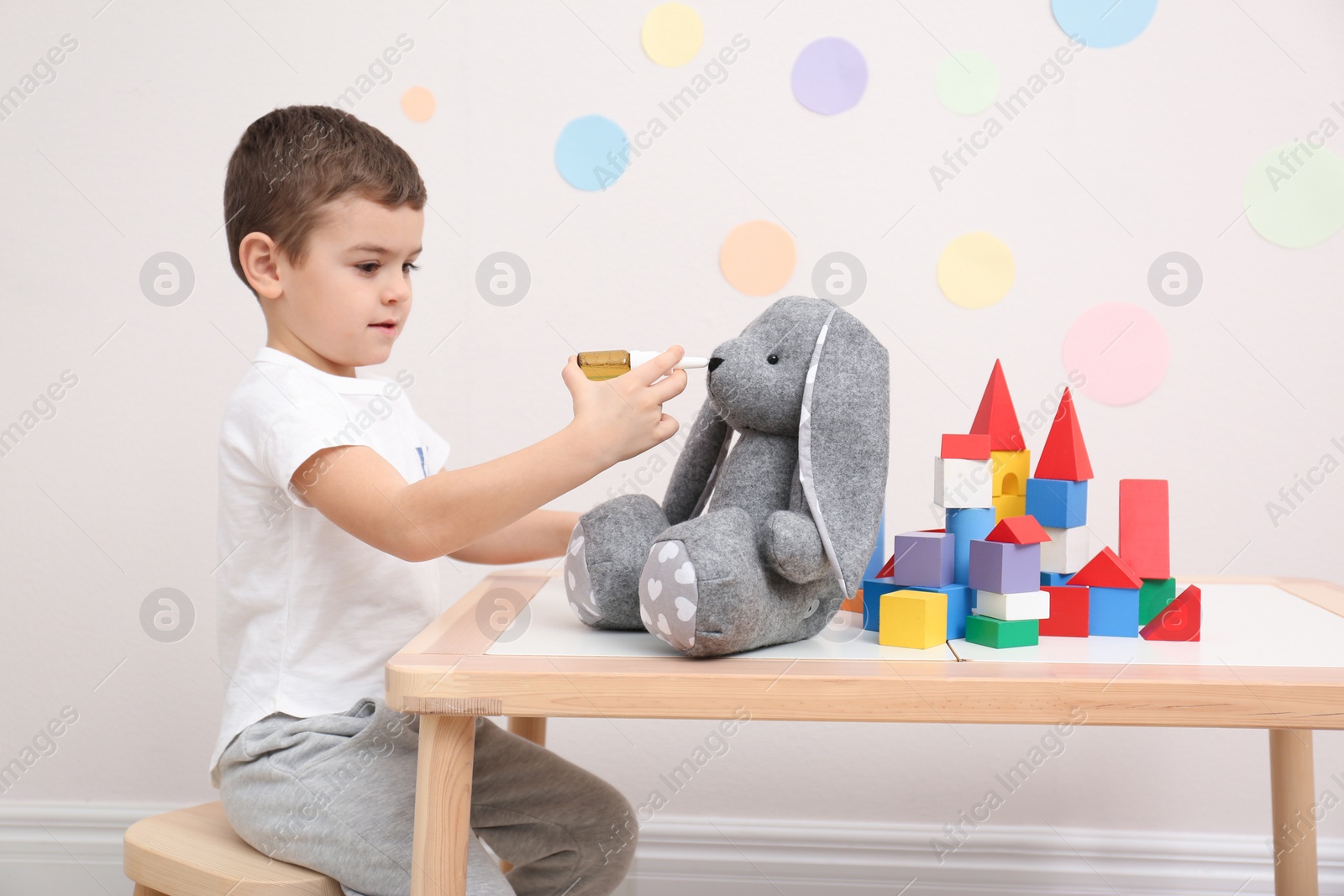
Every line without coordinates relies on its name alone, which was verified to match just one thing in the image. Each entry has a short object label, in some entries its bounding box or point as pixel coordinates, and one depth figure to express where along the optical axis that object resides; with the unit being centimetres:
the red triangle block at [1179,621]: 75
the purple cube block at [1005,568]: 72
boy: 74
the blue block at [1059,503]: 79
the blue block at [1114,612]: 77
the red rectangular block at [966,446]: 77
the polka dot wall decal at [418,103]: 133
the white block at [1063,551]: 79
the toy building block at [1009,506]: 82
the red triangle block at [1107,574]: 76
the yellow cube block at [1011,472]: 82
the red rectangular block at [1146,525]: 79
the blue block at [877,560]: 80
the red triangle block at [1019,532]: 72
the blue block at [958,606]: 75
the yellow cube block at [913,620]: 72
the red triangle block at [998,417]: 81
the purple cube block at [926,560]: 75
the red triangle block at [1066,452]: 79
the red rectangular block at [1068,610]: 77
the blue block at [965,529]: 78
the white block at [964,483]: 77
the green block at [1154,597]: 77
